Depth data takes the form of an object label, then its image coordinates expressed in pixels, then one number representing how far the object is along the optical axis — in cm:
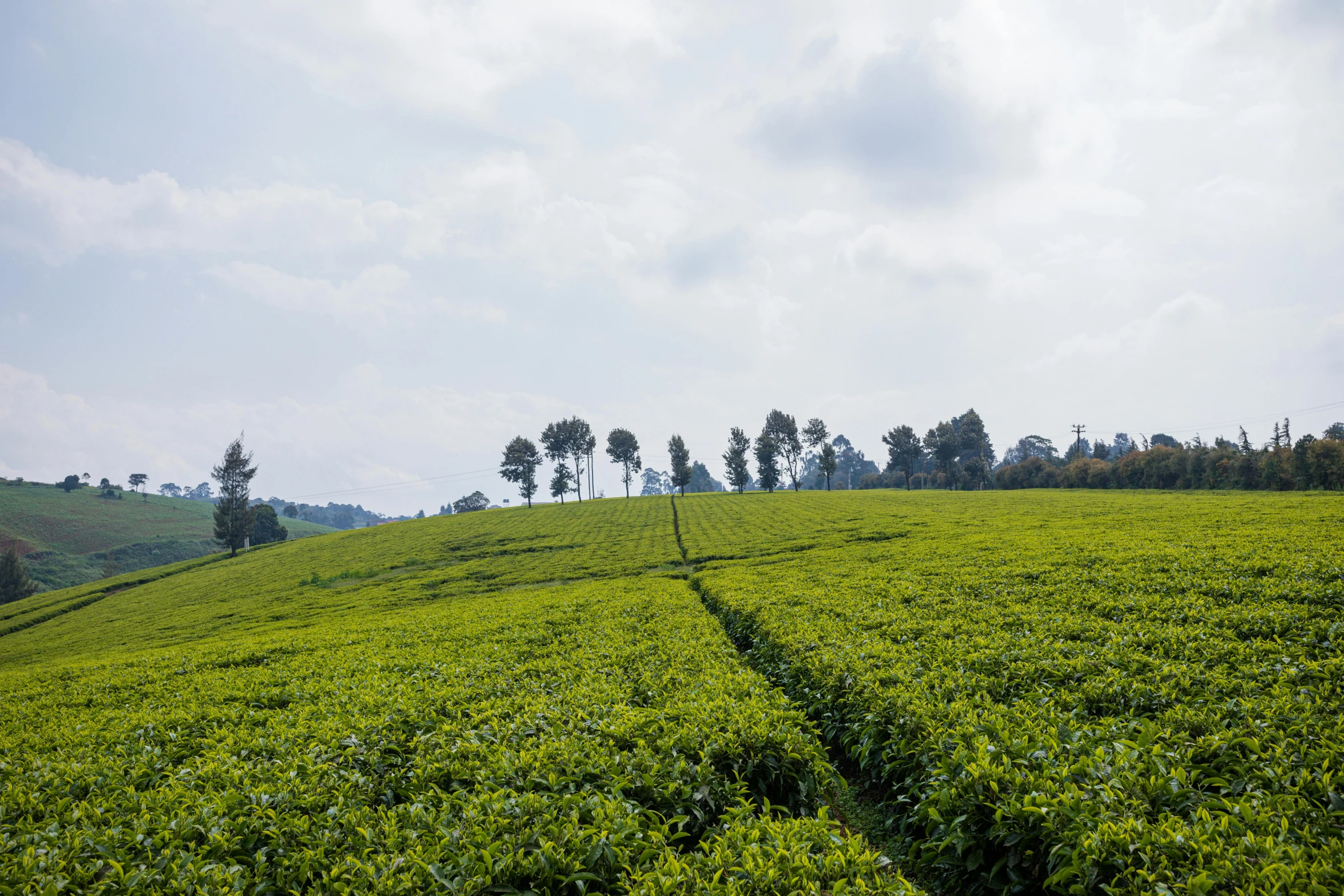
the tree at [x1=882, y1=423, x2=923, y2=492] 10106
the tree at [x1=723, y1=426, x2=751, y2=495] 10581
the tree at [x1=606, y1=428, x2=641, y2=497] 10625
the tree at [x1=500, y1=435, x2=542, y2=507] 9556
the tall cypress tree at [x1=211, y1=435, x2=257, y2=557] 6688
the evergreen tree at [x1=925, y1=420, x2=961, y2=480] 9956
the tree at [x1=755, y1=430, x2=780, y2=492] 10212
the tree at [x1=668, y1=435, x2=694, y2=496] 10019
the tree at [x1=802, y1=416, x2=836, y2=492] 9931
